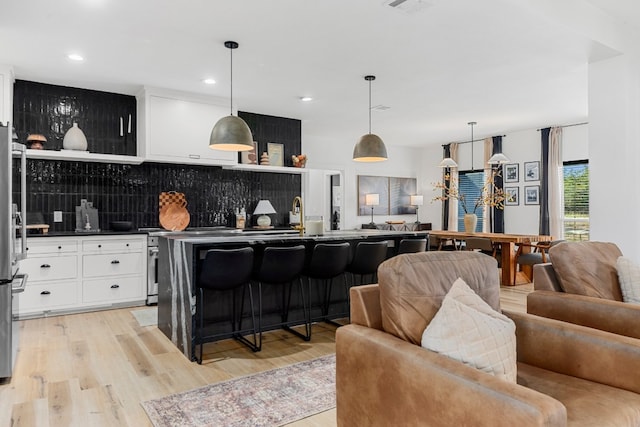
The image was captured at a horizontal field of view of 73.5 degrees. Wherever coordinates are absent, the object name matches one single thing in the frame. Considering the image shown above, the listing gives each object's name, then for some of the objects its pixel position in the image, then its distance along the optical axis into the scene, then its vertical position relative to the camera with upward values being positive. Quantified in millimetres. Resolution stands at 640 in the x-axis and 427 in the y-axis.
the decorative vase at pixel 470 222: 7305 -209
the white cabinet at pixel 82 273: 4664 -722
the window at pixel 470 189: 9453 +467
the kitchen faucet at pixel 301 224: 4279 -151
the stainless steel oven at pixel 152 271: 5332 -763
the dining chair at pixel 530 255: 6379 -697
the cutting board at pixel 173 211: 5938 -9
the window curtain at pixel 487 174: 9086 +763
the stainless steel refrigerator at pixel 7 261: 2887 -347
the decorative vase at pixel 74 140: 5129 +849
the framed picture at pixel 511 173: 8672 +762
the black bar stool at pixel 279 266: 3551 -474
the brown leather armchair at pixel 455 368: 1386 -610
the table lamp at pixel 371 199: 9633 +237
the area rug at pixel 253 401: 2441 -1192
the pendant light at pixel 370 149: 4797 +684
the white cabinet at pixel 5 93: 4488 +1242
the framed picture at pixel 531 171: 8334 +761
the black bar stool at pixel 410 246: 4496 -379
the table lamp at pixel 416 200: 10219 +236
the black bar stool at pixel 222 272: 3260 -484
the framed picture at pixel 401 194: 10328 +377
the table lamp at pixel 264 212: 6562 -28
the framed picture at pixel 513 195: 8648 +295
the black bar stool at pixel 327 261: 3822 -457
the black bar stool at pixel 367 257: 4113 -458
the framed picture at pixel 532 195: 8328 +291
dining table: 6508 -617
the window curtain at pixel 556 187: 7949 +422
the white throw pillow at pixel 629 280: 2604 -435
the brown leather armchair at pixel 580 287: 2451 -499
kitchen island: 3426 -667
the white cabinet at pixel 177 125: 5418 +1112
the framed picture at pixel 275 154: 6891 +916
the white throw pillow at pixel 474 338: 1590 -494
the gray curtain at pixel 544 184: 8062 +486
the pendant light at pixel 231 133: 4016 +731
